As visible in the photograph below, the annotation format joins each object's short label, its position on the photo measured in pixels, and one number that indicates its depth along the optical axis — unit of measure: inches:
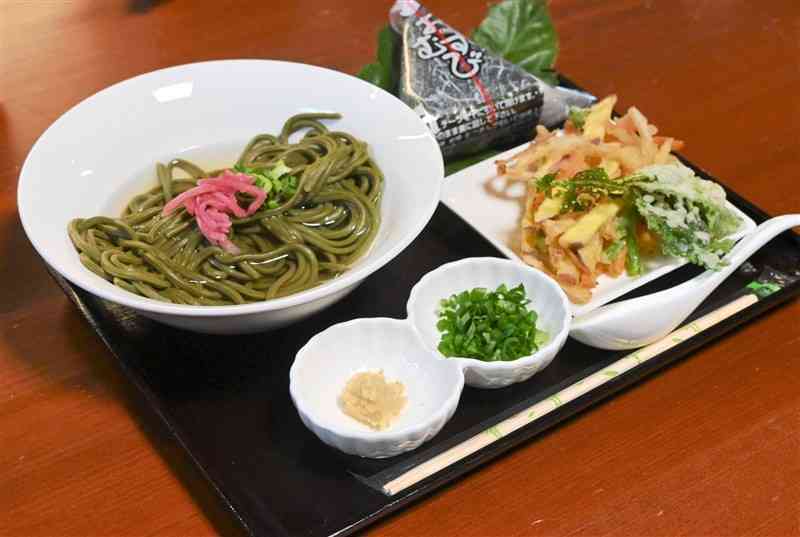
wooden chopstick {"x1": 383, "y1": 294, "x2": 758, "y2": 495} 23.9
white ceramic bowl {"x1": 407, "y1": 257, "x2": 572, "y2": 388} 24.9
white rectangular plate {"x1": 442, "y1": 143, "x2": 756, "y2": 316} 27.6
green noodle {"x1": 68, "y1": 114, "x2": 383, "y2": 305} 26.5
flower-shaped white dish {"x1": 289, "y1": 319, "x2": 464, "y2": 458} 23.6
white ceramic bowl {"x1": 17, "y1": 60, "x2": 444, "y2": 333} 25.0
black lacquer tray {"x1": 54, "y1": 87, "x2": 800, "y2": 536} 23.6
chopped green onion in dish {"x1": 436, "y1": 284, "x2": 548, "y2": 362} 25.1
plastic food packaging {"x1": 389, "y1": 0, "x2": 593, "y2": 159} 31.2
